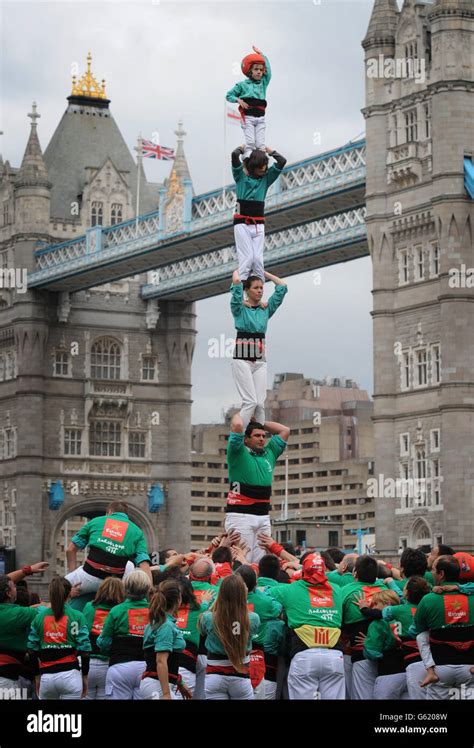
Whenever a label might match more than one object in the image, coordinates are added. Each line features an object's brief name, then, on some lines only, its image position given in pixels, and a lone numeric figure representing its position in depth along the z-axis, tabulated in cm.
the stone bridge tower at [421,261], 4828
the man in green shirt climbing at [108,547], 1908
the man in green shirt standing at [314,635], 1652
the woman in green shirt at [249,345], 2170
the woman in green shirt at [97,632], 1778
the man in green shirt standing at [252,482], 2178
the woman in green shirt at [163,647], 1608
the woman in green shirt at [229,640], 1505
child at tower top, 2238
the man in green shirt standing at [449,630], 1634
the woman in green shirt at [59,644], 1658
